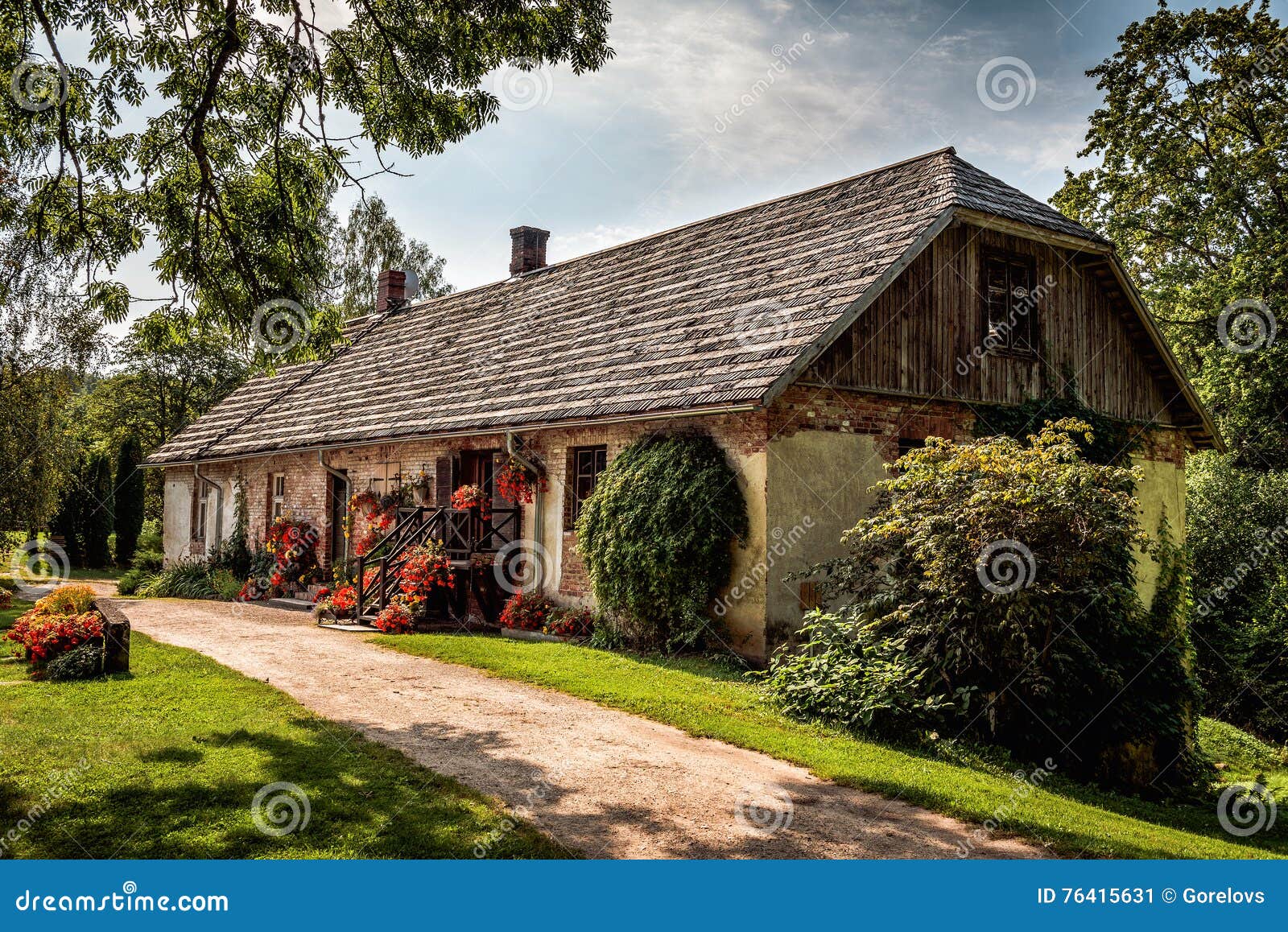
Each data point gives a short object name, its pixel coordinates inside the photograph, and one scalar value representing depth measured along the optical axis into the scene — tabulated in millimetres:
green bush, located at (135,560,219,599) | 22641
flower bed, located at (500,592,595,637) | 14211
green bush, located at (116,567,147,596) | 24406
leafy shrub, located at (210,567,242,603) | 22016
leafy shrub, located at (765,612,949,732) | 9078
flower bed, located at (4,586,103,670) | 10398
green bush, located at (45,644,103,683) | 10016
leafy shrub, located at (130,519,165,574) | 28348
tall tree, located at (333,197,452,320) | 37000
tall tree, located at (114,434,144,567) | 35969
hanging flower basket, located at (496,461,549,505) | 15372
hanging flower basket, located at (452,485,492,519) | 15883
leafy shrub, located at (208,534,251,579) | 23016
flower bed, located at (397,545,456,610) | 15844
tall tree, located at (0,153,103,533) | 22781
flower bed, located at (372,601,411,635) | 15297
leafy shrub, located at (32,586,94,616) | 11188
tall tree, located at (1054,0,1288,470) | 22625
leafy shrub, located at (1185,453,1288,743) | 18719
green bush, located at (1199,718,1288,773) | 13742
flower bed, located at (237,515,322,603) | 20891
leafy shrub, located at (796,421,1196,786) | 9055
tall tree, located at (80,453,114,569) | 34469
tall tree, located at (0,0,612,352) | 9828
